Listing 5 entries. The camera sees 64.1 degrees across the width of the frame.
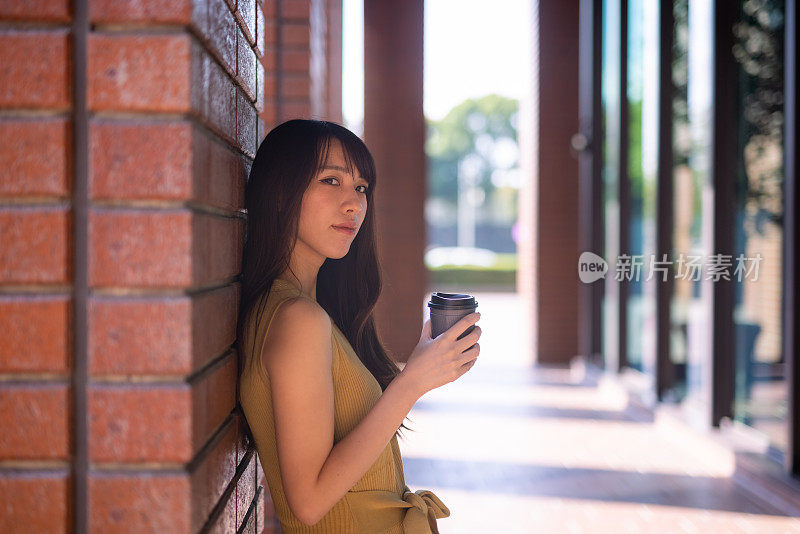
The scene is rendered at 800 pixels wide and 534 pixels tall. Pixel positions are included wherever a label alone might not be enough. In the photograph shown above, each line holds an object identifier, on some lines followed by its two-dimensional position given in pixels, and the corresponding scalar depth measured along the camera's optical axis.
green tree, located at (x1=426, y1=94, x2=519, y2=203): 45.62
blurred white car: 29.89
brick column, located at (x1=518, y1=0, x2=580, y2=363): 7.60
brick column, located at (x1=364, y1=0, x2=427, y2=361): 7.54
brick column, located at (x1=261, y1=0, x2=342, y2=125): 2.45
